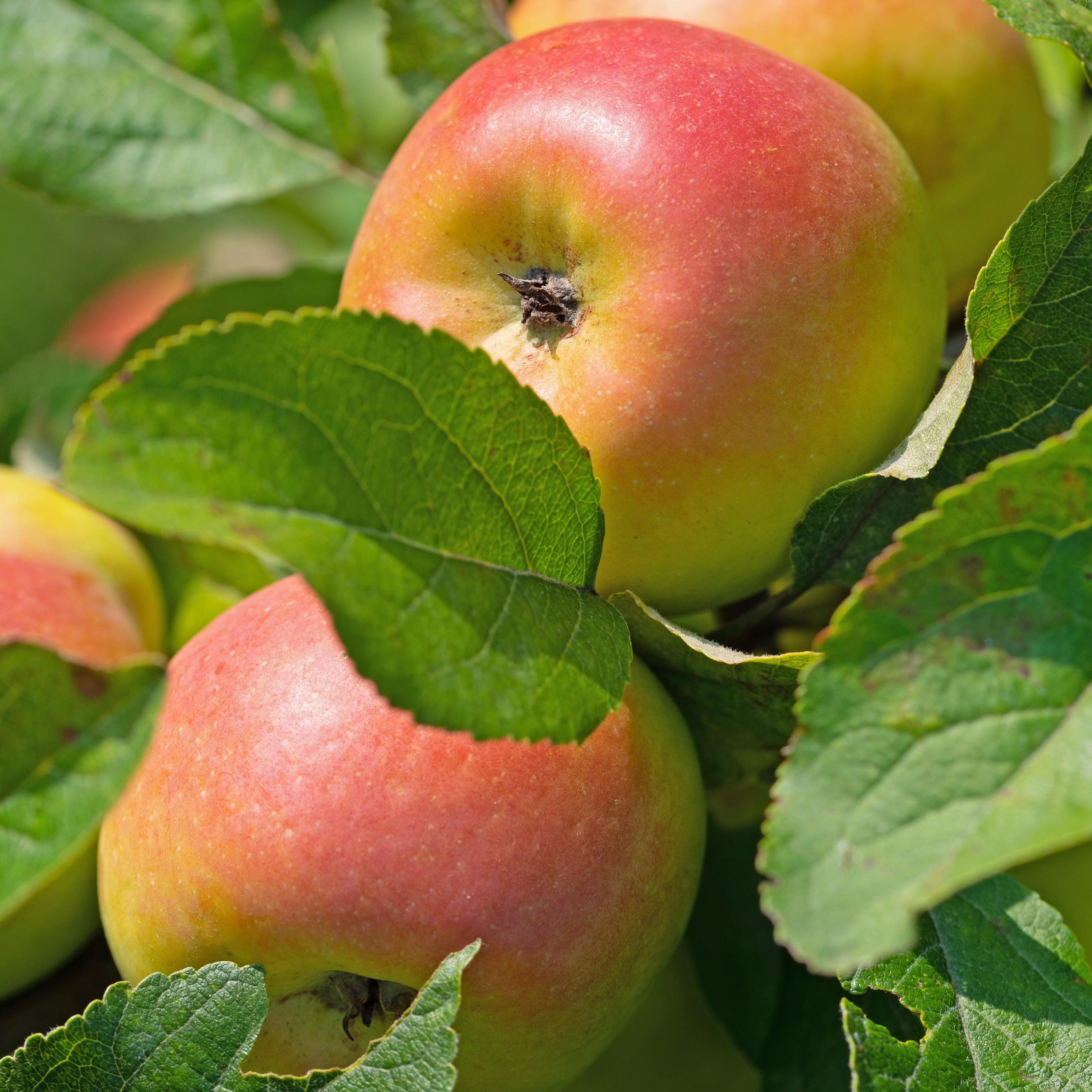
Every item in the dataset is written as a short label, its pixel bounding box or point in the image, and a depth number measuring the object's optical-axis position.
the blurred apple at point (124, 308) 0.93
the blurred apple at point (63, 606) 0.55
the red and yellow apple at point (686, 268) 0.51
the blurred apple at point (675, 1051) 0.58
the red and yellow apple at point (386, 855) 0.51
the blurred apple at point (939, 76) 0.54
